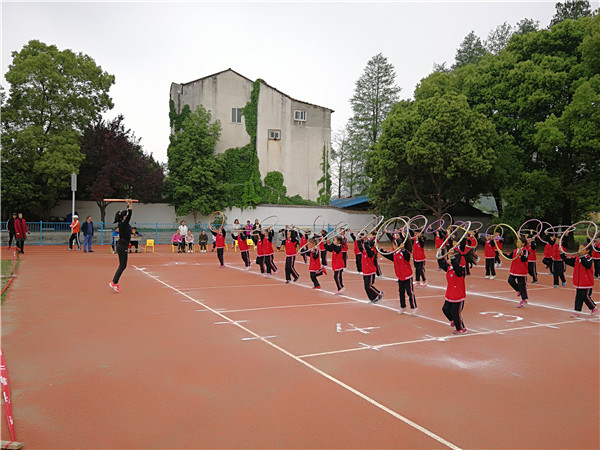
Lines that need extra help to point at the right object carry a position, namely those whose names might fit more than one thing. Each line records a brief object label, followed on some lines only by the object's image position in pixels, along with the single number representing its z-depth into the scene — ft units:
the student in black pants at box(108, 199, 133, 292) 38.01
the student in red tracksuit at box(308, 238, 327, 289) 44.39
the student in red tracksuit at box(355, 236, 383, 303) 36.24
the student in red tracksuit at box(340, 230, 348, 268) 46.73
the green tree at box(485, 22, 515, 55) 178.81
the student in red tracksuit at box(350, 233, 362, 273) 52.17
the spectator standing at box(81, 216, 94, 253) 81.35
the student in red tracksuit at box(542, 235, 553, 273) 50.80
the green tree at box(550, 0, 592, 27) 134.92
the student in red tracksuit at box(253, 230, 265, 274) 53.93
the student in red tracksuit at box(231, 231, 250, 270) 60.03
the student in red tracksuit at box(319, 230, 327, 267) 52.30
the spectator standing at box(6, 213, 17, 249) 71.61
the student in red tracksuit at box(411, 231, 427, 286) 46.62
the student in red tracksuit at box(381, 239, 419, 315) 31.96
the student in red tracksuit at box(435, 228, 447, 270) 57.52
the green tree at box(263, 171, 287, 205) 130.82
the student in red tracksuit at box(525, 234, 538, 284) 48.17
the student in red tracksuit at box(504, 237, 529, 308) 35.45
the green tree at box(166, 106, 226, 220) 117.60
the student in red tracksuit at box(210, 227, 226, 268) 63.00
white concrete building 127.65
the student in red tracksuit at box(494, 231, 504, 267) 68.92
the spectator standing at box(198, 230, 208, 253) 94.94
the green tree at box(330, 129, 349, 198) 199.00
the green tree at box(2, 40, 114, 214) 96.94
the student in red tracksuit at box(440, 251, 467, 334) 26.76
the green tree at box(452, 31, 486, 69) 177.30
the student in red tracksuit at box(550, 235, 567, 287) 46.14
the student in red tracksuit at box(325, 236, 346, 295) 39.99
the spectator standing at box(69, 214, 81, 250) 82.25
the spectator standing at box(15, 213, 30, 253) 71.10
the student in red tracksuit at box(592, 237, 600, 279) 38.33
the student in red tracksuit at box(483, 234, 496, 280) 53.67
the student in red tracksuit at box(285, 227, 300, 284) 48.60
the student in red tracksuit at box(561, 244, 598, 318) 31.55
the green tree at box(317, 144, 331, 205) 137.39
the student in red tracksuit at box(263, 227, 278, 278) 53.67
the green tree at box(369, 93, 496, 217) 92.79
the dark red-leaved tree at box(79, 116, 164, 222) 101.91
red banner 13.83
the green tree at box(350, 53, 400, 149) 172.65
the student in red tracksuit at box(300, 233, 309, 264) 53.73
